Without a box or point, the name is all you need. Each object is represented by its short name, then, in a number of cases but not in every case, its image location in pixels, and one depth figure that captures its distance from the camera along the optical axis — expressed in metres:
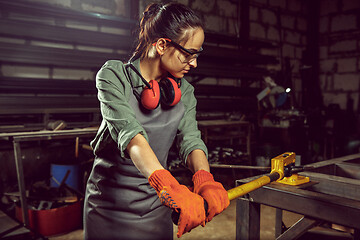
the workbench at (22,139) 2.83
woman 1.18
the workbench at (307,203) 1.16
